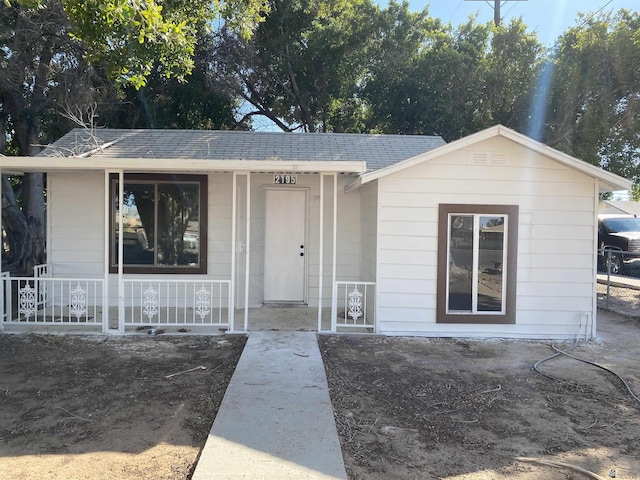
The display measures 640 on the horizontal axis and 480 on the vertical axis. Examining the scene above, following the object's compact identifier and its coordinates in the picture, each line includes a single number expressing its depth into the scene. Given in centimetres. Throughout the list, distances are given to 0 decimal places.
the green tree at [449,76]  1576
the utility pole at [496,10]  1791
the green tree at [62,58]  611
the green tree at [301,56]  1602
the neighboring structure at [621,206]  2222
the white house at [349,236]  671
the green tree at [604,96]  1189
